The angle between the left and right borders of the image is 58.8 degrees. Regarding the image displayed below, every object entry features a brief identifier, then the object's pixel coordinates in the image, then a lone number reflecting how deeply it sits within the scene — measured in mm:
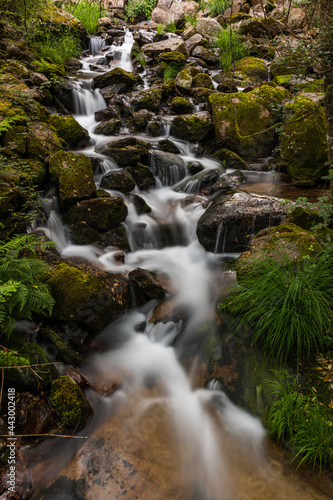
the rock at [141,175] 6801
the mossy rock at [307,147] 6543
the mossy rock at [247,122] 7918
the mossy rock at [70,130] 6828
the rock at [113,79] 9625
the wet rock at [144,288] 4457
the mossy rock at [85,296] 3611
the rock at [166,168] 7191
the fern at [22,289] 2902
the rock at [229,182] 6461
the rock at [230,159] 7543
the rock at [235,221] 4977
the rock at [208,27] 14672
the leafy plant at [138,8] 18312
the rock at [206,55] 12484
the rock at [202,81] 10344
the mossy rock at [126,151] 6824
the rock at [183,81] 10125
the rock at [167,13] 17022
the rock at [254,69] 10836
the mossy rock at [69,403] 2840
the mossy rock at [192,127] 8258
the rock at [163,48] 12352
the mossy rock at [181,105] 9203
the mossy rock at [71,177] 5094
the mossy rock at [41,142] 5498
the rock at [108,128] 7836
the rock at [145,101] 9242
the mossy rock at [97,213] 5145
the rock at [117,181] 6141
